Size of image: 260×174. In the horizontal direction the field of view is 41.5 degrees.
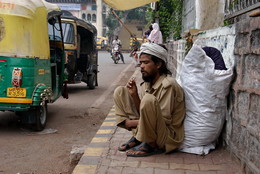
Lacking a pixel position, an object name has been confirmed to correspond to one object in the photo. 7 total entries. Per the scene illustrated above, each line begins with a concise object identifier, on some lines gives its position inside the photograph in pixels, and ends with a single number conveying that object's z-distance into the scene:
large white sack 3.30
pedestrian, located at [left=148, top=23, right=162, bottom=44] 10.98
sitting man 3.25
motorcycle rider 22.06
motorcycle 21.58
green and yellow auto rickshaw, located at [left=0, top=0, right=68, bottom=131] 4.88
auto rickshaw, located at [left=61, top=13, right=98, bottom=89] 9.28
